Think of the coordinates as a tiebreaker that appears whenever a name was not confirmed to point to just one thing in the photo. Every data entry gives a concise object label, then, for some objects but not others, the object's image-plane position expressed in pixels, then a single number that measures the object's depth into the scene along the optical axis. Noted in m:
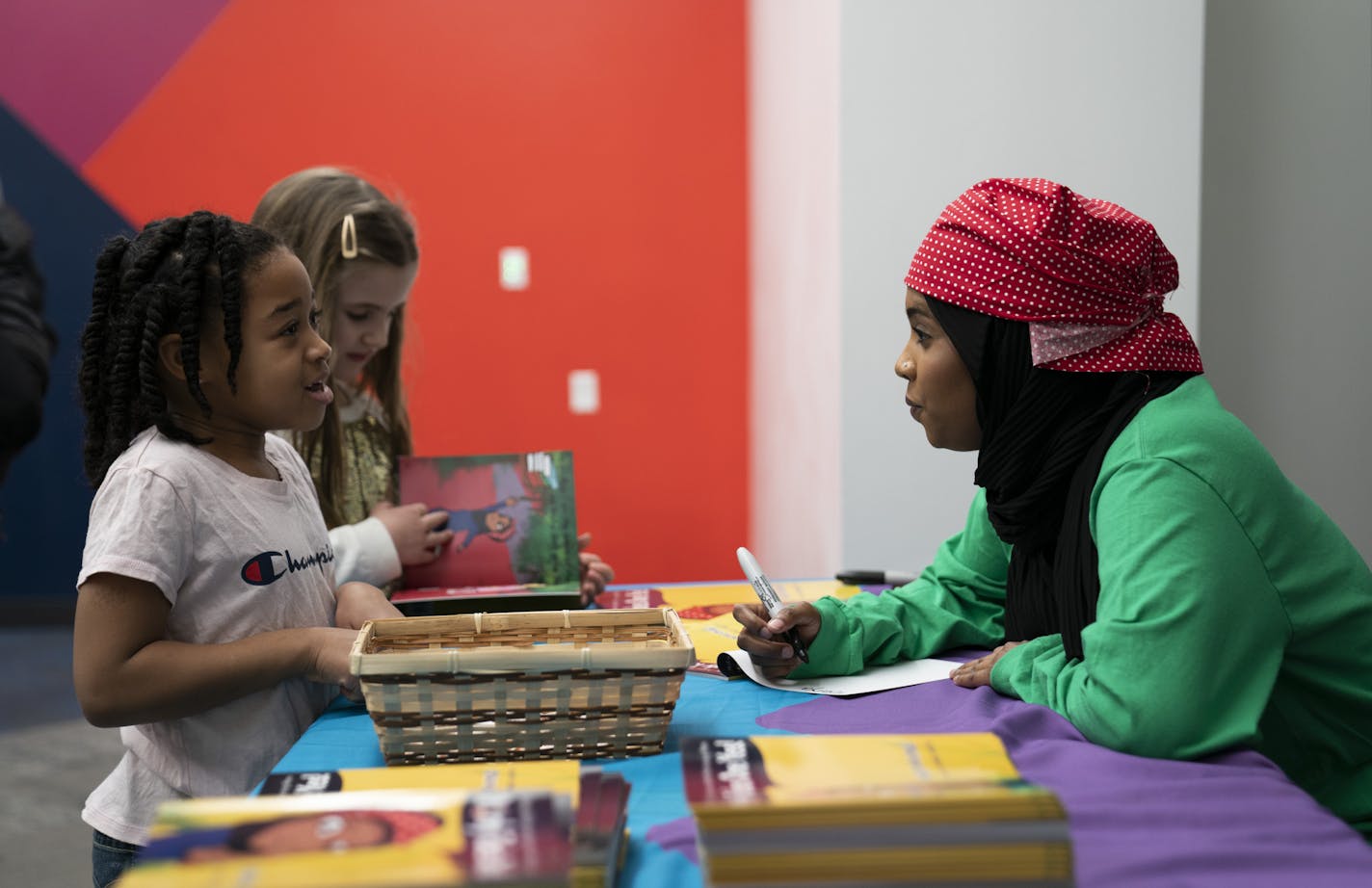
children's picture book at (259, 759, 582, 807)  0.82
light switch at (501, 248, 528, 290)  3.80
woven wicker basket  0.95
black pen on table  1.83
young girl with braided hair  1.09
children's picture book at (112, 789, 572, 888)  0.61
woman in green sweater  1.00
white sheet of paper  1.27
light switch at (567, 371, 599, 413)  3.87
